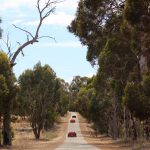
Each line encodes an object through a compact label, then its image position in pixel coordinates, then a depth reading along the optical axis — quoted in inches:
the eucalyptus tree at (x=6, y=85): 1542.1
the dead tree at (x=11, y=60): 1722.4
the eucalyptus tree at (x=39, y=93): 3021.7
